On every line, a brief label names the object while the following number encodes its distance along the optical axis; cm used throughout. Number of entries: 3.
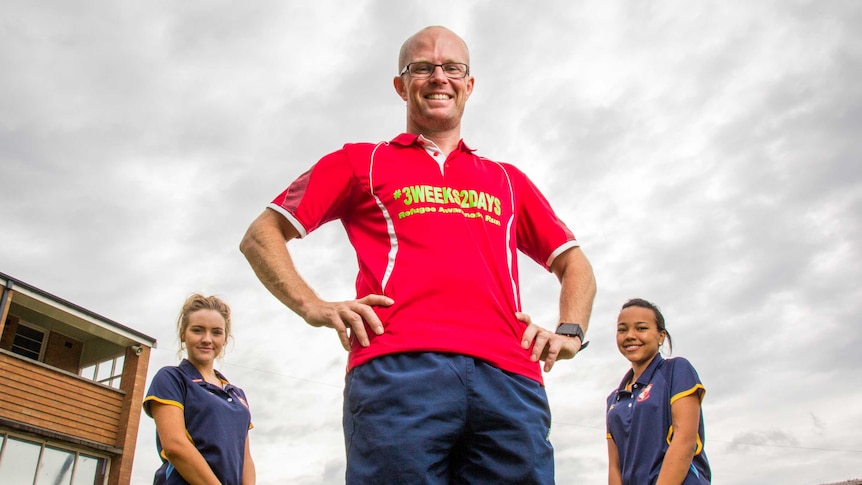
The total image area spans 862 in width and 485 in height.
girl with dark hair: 382
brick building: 1342
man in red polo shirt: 212
